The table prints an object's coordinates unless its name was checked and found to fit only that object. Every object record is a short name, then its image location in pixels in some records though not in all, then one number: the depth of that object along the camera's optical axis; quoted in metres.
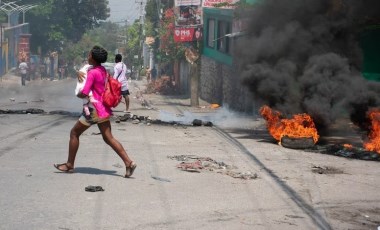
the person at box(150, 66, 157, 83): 58.35
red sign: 32.91
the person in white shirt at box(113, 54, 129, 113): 18.23
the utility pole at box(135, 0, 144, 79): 83.69
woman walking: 8.63
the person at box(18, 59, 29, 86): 45.62
